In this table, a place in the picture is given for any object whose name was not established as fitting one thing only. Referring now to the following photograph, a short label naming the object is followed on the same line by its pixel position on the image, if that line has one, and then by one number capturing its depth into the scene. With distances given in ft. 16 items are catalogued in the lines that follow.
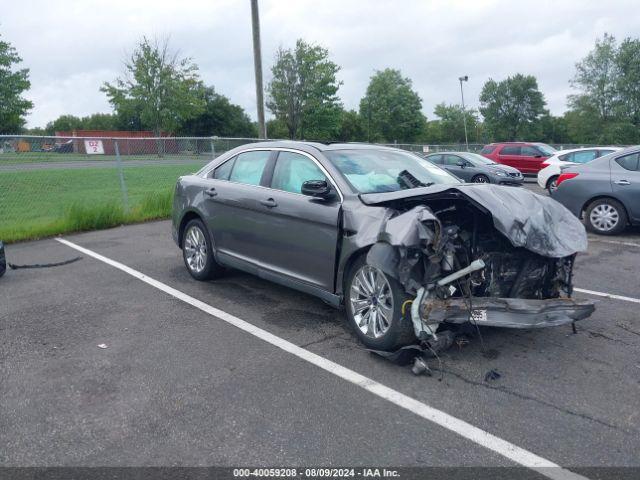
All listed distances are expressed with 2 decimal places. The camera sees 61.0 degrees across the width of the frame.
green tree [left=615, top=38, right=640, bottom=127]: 184.14
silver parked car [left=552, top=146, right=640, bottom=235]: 28.99
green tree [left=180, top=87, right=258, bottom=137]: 225.35
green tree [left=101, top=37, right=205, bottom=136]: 157.79
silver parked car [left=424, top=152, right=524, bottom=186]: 57.06
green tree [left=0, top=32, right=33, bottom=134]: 128.98
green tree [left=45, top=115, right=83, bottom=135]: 331.16
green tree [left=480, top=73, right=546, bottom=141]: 249.75
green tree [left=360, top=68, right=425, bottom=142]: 206.18
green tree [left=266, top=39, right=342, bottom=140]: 159.94
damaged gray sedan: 12.57
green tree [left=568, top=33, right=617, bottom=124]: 189.26
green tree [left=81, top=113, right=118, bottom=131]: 293.37
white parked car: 53.62
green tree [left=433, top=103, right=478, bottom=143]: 278.46
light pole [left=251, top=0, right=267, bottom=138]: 46.78
